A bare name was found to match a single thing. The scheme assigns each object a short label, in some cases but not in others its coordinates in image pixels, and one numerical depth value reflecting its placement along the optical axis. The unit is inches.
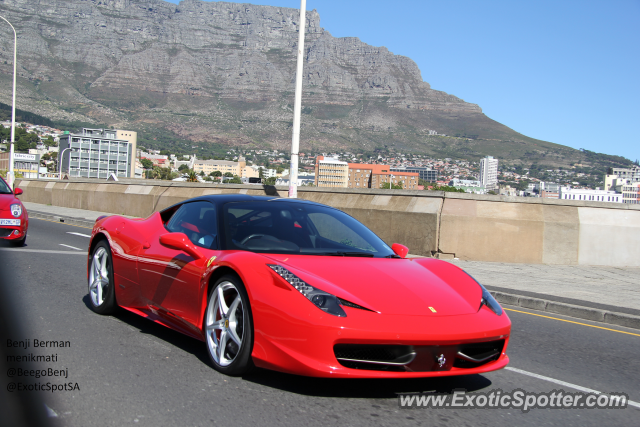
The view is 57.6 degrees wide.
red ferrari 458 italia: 138.3
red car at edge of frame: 439.2
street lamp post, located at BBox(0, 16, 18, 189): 1433.3
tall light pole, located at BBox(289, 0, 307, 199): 571.8
